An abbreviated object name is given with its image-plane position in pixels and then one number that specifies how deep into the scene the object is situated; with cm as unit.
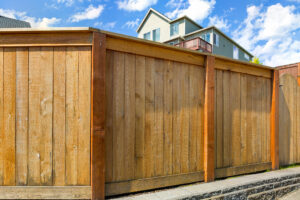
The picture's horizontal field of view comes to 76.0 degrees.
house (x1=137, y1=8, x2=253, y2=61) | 1781
